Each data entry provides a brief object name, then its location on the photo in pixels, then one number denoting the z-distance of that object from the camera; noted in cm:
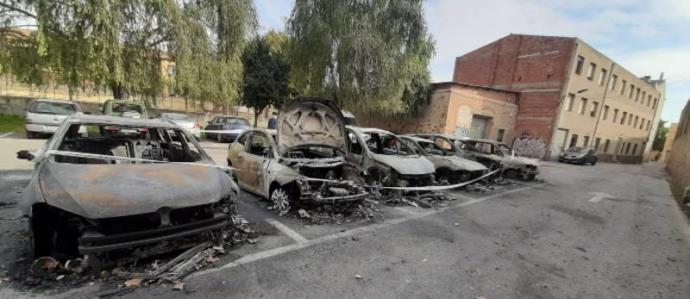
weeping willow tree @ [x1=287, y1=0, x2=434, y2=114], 1353
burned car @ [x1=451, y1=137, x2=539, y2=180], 1033
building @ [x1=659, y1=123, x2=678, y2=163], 4453
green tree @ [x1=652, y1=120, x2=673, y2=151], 5338
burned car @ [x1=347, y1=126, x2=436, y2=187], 671
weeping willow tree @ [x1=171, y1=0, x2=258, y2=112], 1230
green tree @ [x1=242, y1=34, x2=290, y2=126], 2045
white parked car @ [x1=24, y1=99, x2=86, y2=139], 1026
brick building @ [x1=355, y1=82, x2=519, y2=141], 1981
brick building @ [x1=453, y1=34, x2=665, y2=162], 2233
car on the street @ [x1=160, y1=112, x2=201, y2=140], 1381
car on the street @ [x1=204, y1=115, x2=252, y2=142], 1482
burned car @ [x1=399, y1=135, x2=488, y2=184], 831
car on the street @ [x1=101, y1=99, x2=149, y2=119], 1056
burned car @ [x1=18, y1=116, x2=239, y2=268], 263
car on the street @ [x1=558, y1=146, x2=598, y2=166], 2170
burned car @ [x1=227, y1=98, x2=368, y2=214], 522
